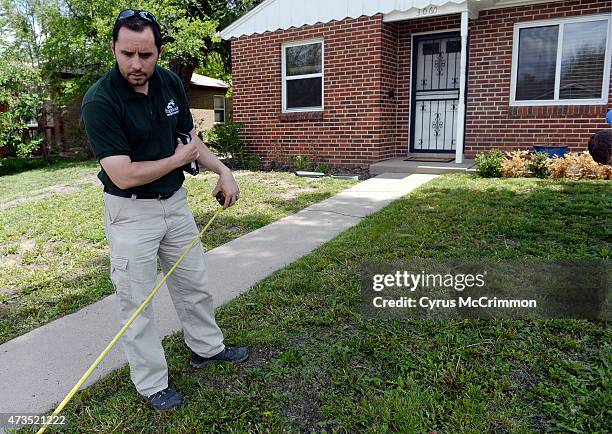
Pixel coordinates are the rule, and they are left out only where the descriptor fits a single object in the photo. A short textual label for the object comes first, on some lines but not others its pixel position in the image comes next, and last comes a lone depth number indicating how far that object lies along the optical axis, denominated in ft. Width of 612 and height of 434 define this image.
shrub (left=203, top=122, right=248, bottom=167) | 36.11
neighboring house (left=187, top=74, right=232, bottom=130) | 73.05
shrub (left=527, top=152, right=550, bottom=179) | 24.89
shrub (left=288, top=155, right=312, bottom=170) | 33.19
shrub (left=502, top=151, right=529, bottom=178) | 25.46
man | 7.09
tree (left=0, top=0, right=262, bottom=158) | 41.83
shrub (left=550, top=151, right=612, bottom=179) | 23.48
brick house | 27.94
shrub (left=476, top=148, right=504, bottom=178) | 25.55
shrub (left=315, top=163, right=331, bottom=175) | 32.07
